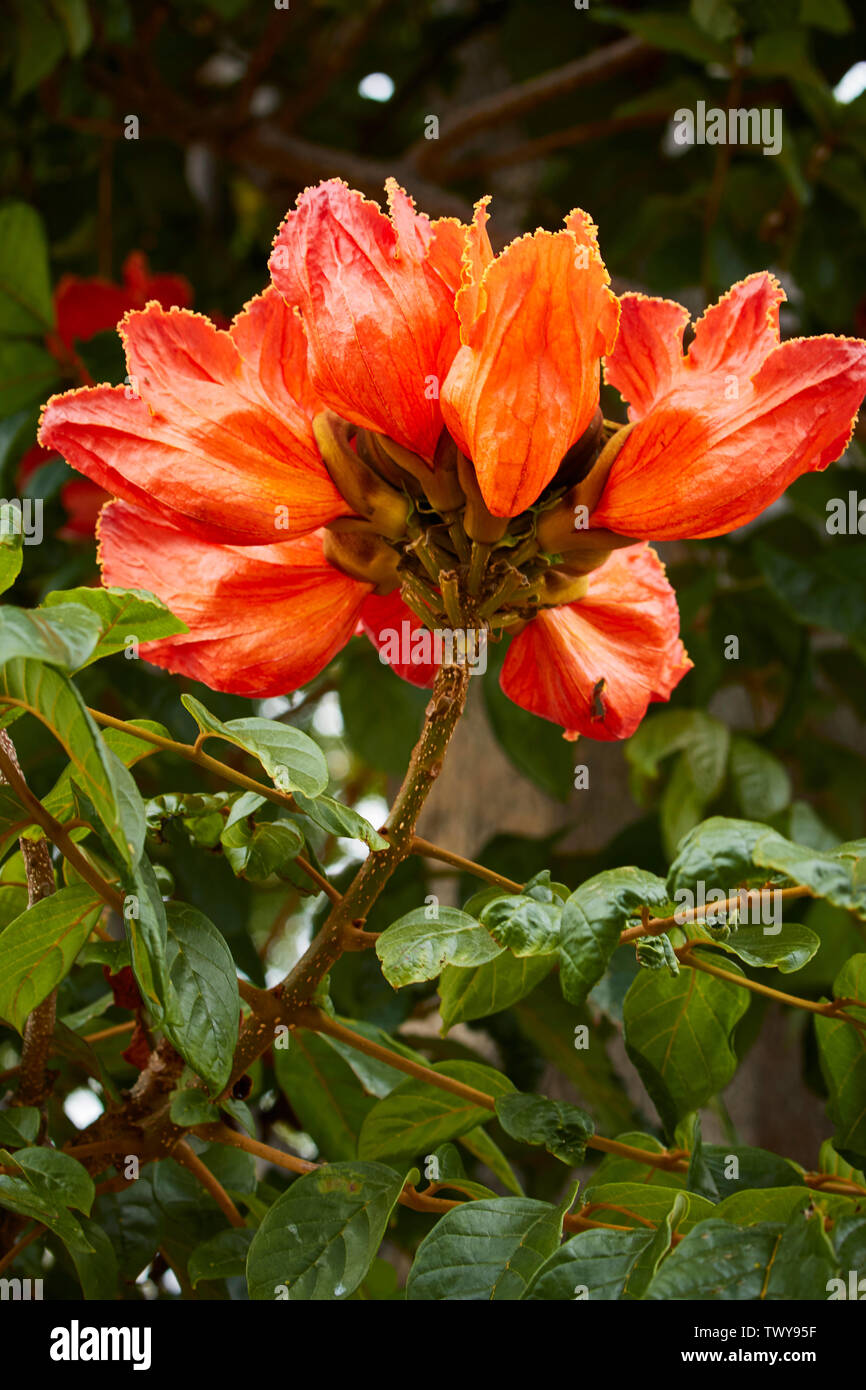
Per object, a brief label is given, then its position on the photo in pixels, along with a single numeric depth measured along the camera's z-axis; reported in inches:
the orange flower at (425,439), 33.8
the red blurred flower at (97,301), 63.6
